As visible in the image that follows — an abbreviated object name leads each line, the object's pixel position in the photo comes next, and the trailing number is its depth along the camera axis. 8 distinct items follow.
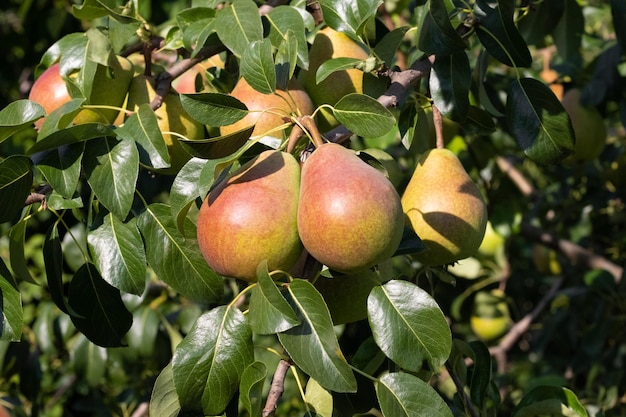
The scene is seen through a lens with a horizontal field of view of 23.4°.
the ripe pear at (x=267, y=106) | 1.08
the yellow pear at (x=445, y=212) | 1.06
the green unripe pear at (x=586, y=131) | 1.73
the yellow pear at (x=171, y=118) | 1.14
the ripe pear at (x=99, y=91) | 1.14
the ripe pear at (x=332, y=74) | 1.15
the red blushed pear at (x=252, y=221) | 0.94
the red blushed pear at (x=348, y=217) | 0.92
